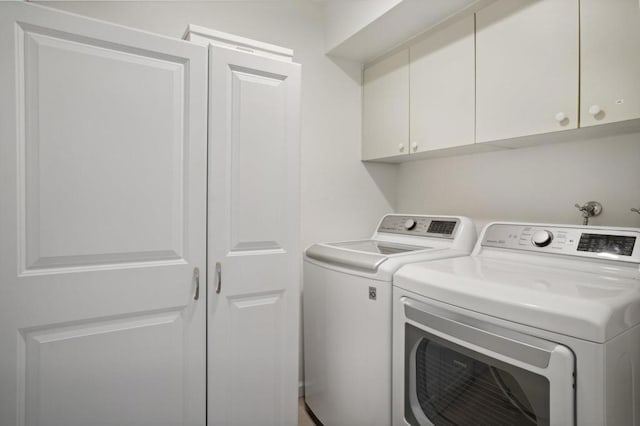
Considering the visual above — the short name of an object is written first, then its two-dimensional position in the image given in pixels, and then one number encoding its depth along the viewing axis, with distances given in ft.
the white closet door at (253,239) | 4.39
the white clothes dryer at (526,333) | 2.82
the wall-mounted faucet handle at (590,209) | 4.98
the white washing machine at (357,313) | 4.71
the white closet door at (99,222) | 3.42
